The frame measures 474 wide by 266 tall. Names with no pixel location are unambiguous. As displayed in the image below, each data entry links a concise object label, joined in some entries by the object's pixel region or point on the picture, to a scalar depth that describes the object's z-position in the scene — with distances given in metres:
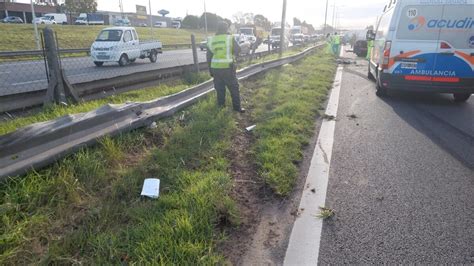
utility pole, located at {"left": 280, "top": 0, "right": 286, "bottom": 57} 22.24
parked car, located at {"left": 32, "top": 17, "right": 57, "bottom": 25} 50.93
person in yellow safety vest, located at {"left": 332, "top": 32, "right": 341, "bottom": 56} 25.18
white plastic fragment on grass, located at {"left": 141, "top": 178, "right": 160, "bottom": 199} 3.39
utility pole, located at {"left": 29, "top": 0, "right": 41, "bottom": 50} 22.50
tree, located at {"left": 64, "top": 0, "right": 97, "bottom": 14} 54.91
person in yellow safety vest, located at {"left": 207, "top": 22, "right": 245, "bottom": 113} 6.52
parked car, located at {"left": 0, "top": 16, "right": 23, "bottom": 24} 53.27
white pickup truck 16.50
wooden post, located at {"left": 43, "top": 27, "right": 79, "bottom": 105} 5.70
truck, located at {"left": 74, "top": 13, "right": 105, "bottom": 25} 56.22
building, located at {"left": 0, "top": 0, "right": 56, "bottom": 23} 59.17
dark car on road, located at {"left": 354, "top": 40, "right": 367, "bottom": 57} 24.07
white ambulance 7.46
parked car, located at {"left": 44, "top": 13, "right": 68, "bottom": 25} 54.84
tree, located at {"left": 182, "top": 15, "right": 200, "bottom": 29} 76.28
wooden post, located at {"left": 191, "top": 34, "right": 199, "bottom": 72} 10.30
